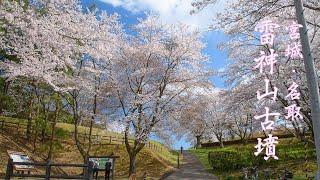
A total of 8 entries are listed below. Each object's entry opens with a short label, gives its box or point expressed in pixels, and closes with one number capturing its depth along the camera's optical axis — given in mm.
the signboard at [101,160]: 13314
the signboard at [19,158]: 10600
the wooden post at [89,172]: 8781
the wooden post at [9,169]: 9191
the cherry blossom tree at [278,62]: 6724
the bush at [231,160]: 17508
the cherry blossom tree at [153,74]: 14619
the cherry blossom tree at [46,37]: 9299
